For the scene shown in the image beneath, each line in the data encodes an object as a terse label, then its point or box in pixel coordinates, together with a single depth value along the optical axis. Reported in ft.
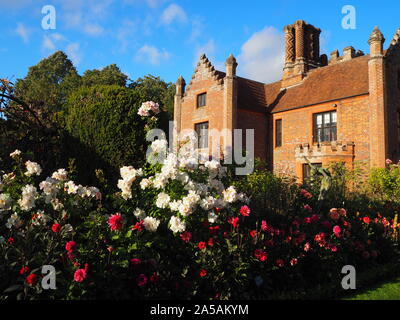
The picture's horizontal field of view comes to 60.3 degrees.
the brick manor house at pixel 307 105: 63.72
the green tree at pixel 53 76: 131.44
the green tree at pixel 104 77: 132.98
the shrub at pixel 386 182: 45.62
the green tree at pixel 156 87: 141.64
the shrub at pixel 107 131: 26.50
